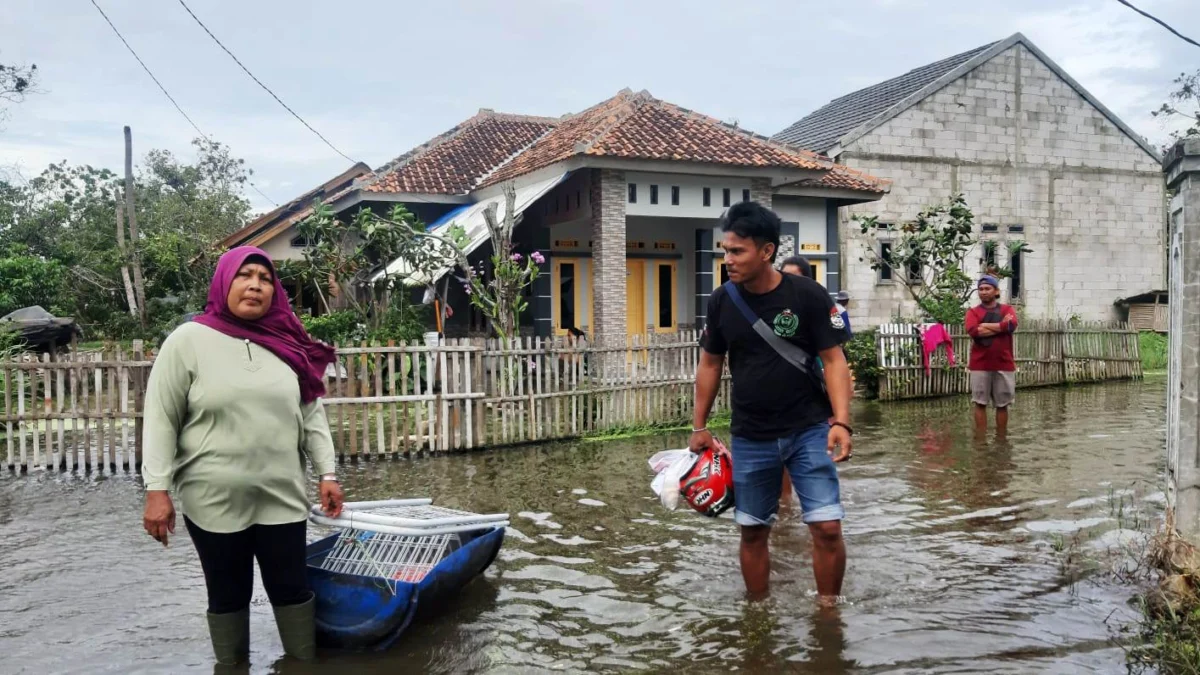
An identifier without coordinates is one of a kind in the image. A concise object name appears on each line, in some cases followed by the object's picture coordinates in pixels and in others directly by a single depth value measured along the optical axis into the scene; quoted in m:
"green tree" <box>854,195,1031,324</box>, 15.67
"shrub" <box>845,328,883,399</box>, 13.76
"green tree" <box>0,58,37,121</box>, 19.33
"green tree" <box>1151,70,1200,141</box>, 25.81
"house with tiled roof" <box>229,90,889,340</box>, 14.34
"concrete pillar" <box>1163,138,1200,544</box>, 4.18
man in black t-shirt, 4.18
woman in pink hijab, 3.48
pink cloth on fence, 13.75
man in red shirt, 9.14
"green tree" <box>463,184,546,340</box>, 10.97
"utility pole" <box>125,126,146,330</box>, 22.47
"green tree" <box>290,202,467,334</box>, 13.50
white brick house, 20.19
